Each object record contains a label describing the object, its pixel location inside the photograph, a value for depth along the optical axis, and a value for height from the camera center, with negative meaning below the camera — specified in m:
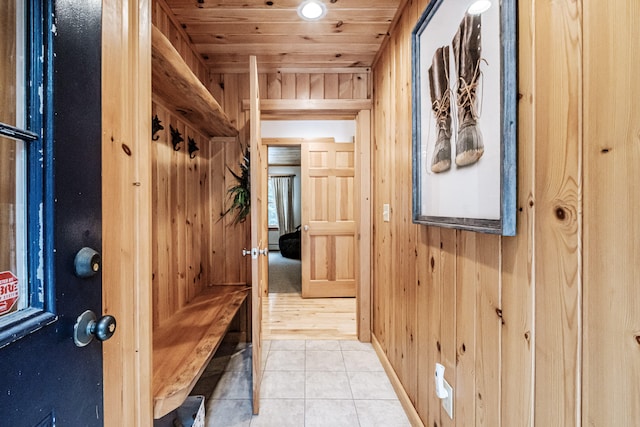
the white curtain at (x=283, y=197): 8.21 +0.39
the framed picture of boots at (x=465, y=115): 0.81 +0.34
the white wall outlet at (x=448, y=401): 1.16 -0.81
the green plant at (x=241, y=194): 2.45 +0.14
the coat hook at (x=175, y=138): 1.91 +0.51
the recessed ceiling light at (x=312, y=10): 1.71 +1.27
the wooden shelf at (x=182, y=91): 1.27 +0.70
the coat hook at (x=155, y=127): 1.65 +0.50
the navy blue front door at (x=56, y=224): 0.51 -0.03
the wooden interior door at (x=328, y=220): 3.73 -0.14
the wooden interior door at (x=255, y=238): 1.62 -0.16
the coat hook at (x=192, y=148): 2.19 +0.50
